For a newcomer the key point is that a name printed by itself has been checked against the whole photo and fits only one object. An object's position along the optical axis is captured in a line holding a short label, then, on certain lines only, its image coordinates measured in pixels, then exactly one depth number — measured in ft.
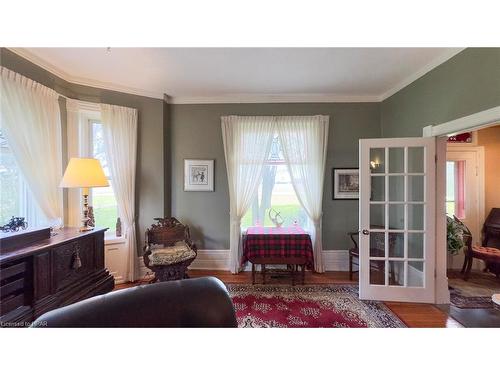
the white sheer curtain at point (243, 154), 11.00
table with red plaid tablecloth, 9.39
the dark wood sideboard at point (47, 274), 3.92
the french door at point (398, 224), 7.89
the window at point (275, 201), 11.44
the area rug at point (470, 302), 7.66
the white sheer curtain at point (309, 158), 10.90
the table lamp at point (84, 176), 6.03
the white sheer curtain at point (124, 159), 9.37
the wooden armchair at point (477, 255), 9.67
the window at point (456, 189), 11.68
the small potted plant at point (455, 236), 9.73
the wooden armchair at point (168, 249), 8.50
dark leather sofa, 2.44
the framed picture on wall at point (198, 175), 11.19
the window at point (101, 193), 9.49
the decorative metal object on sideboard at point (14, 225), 4.95
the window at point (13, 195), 6.34
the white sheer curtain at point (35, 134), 6.09
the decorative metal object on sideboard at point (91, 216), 7.22
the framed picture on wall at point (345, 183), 11.11
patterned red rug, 6.84
